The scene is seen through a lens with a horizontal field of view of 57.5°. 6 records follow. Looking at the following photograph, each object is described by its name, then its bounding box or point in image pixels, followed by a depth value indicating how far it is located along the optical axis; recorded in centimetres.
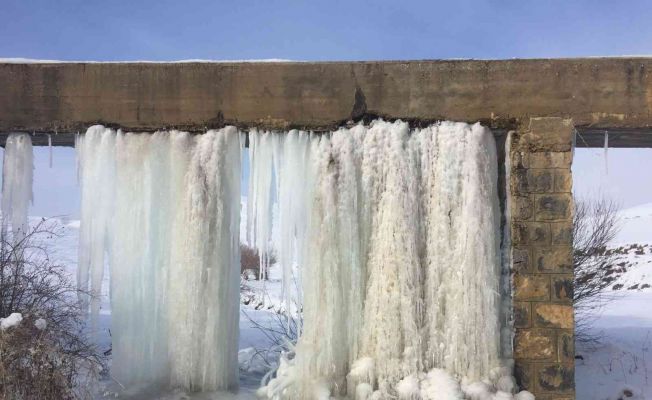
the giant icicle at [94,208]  545
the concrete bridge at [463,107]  496
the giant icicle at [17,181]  552
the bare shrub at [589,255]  897
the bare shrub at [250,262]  1828
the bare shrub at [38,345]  437
